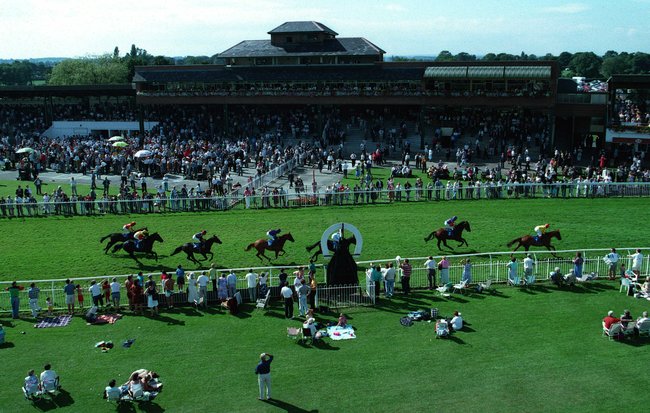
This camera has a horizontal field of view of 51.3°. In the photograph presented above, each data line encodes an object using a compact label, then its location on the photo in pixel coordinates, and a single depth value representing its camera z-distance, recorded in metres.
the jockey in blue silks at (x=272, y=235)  25.81
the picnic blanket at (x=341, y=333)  18.75
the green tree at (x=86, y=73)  93.06
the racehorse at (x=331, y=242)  22.87
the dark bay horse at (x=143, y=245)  26.48
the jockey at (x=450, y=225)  26.53
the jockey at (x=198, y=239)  25.47
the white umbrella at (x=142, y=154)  43.95
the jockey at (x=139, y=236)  26.30
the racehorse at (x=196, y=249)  25.22
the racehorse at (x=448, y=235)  26.70
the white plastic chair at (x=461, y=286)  22.18
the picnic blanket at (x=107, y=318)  20.33
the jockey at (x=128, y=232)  26.97
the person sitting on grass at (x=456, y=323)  18.91
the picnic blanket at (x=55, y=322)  20.19
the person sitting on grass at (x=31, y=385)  15.53
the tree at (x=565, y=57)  175.55
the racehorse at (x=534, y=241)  25.05
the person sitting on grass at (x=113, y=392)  15.23
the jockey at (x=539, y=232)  25.11
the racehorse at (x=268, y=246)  25.81
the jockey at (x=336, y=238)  22.70
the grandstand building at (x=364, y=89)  49.41
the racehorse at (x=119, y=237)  26.96
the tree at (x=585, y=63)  144.81
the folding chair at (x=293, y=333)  18.81
